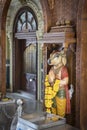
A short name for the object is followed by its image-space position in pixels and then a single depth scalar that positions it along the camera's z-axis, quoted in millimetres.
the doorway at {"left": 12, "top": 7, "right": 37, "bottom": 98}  6223
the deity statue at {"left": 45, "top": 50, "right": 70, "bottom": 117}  3240
